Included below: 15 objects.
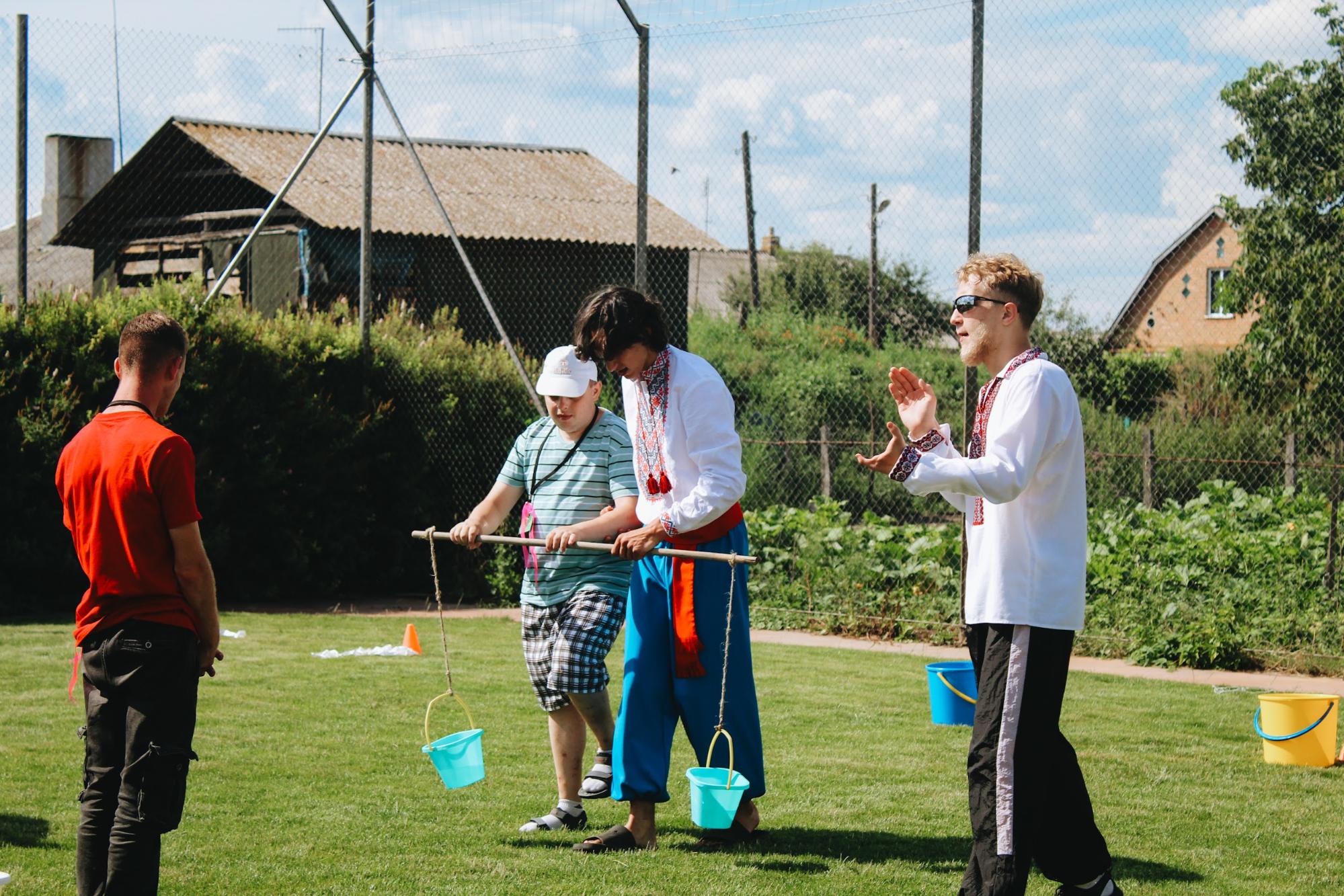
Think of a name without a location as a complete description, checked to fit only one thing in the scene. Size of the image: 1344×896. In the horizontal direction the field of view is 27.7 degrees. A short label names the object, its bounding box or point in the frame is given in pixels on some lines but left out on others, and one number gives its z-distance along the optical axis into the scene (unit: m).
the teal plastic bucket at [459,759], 9.73
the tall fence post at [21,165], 21.48
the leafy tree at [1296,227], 17.10
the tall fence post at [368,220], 23.05
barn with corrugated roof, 31.07
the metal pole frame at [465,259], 22.30
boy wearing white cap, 10.14
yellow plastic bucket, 12.01
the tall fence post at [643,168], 19.90
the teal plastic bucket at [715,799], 9.06
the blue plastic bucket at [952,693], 12.67
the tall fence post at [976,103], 17.74
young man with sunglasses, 7.21
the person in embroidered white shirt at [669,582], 9.37
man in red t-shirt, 7.46
